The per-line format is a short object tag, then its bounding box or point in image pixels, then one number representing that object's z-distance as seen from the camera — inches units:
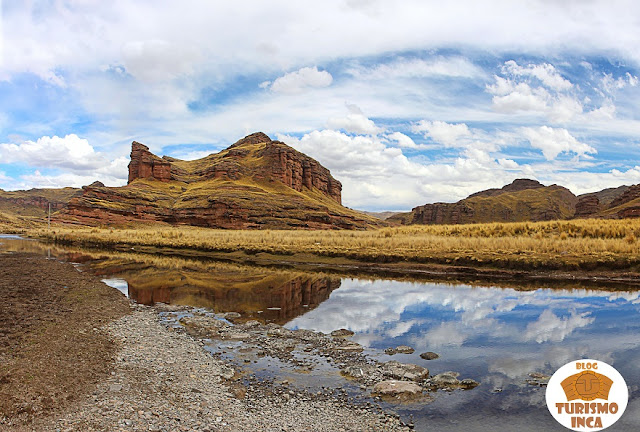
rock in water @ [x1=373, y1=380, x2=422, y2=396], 415.2
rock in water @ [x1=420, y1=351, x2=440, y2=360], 531.5
